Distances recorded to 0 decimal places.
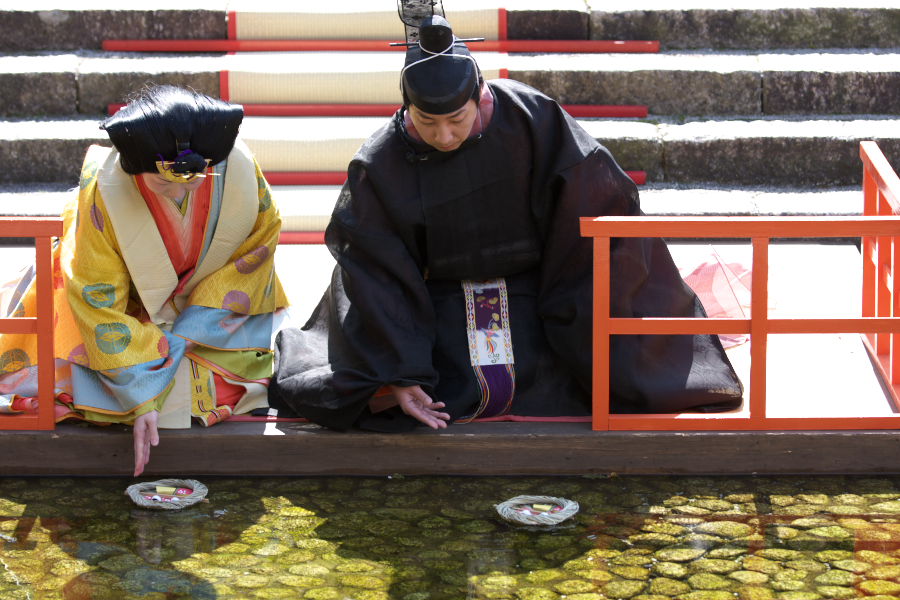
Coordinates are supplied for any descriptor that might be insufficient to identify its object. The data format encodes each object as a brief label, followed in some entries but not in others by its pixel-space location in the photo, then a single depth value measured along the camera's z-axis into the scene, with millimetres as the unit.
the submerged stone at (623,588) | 6828
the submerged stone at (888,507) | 7703
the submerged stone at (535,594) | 6809
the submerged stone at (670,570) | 7020
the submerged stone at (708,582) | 6883
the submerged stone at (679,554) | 7187
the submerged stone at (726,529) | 7453
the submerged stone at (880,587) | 6797
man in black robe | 8031
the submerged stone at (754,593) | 6762
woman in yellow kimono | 7586
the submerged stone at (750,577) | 6922
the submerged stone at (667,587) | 6840
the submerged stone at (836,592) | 6778
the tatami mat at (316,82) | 13836
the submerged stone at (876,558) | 7113
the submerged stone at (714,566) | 7059
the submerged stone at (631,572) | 7004
